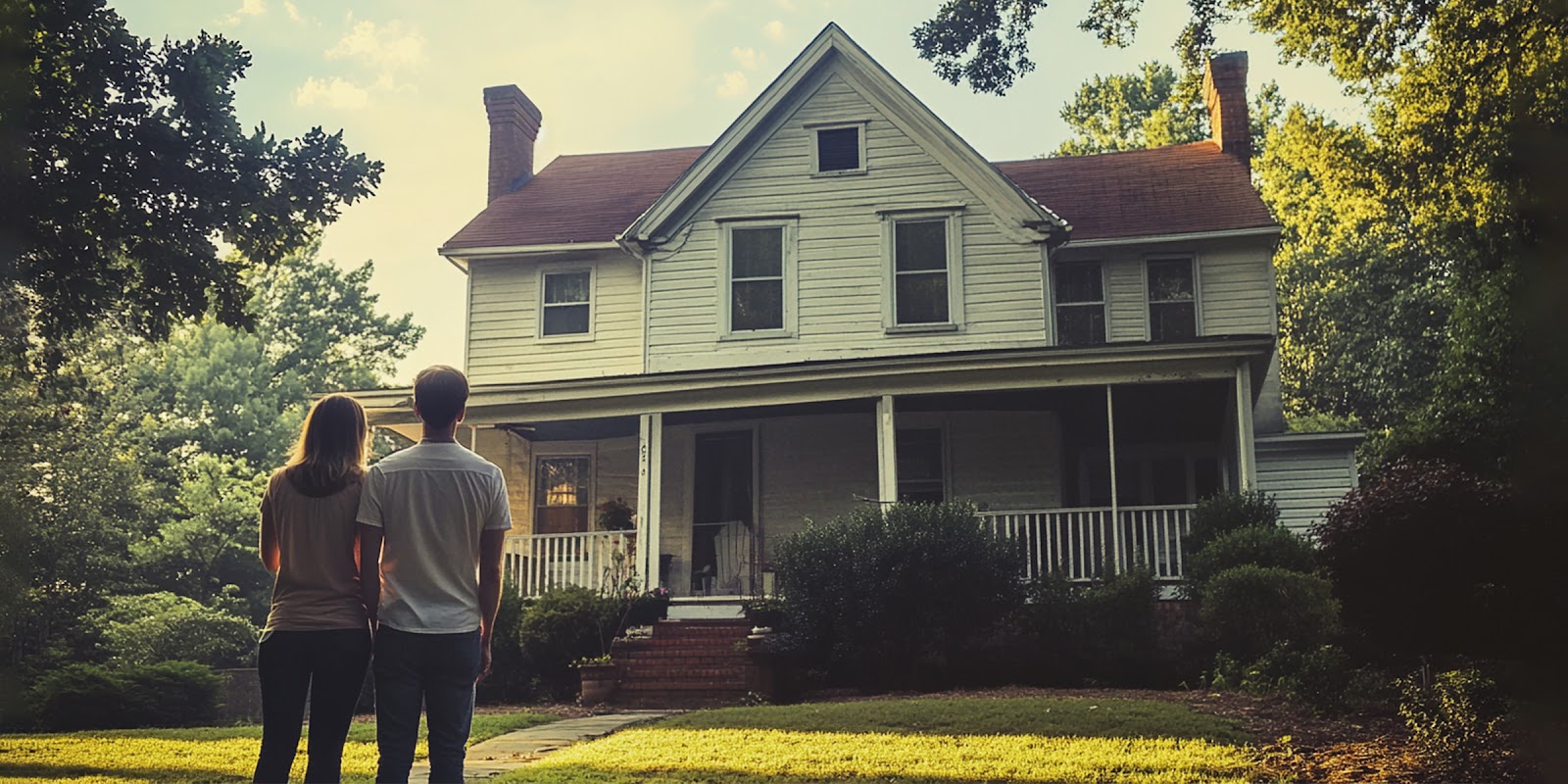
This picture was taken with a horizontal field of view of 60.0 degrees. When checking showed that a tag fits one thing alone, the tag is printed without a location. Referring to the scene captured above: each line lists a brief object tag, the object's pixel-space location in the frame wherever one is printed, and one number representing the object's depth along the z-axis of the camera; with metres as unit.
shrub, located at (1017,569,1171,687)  14.34
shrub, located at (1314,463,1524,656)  9.29
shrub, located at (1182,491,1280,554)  15.34
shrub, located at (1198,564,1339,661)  12.62
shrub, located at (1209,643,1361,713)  10.85
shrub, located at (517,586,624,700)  15.71
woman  4.98
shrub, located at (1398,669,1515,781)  8.30
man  4.91
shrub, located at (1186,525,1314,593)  13.89
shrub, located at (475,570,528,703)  15.79
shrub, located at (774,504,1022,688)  14.32
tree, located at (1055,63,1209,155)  46.56
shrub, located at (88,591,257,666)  25.19
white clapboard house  19.77
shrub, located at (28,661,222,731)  13.30
